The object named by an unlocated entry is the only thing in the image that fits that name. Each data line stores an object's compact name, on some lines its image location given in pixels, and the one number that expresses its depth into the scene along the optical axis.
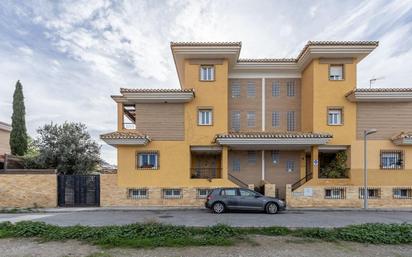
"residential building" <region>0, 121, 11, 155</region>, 23.56
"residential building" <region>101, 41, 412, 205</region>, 15.87
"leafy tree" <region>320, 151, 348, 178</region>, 16.28
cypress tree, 21.61
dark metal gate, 15.48
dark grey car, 12.99
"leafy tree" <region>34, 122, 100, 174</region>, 19.11
